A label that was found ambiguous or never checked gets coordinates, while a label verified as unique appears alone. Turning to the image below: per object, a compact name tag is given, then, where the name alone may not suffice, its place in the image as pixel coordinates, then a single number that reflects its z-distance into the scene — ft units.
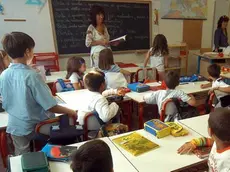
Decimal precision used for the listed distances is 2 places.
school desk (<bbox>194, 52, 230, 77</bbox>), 16.08
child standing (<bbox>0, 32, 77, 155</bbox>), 5.17
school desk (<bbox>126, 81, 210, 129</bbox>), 7.85
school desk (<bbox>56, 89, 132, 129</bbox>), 7.33
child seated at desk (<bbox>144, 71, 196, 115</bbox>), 7.18
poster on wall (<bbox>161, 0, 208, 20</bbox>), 18.25
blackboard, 14.61
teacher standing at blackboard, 11.94
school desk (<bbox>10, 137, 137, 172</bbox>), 3.80
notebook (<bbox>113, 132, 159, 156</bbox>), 4.33
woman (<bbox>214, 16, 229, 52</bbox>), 17.67
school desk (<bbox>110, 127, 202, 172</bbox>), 3.85
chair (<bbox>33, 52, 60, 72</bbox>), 13.97
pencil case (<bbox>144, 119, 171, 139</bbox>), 4.85
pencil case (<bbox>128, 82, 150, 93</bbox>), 8.71
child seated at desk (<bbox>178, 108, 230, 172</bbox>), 3.48
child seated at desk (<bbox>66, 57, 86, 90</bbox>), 9.47
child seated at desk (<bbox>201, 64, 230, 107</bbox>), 8.73
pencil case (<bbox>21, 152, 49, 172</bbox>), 3.40
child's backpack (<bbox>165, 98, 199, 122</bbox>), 7.15
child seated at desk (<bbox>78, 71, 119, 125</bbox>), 6.01
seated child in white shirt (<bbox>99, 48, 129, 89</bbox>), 9.45
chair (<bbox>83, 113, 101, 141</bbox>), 6.10
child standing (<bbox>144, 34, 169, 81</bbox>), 13.02
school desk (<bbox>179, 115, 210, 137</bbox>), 5.14
